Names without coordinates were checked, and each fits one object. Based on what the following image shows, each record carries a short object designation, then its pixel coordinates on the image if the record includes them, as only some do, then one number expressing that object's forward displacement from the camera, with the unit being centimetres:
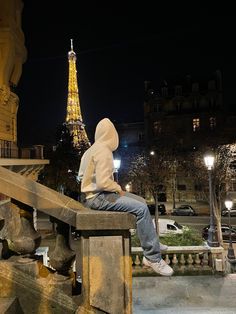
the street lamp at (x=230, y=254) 1496
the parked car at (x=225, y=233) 2328
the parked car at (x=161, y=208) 3679
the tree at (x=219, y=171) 2292
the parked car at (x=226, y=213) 3494
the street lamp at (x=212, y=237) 1130
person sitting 335
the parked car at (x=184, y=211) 3597
